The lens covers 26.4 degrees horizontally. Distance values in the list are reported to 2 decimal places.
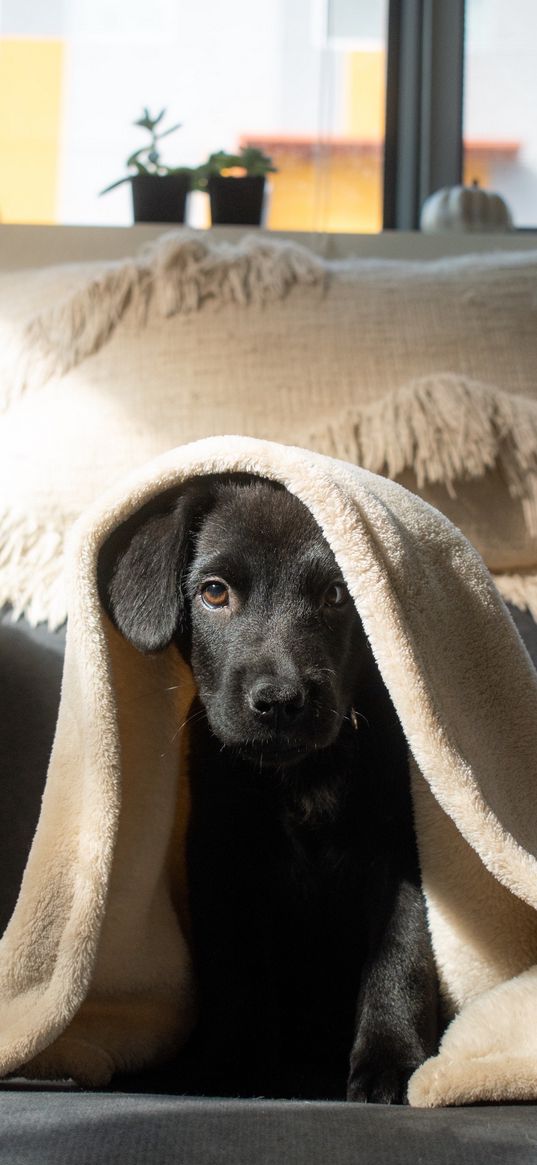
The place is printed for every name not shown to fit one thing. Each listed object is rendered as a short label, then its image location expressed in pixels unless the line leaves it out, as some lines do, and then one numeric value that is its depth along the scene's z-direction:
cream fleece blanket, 1.10
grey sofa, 0.81
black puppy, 1.19
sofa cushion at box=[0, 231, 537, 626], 1.70
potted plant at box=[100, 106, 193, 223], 2.51
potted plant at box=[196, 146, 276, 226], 2.51
